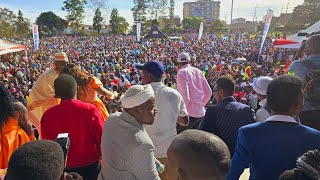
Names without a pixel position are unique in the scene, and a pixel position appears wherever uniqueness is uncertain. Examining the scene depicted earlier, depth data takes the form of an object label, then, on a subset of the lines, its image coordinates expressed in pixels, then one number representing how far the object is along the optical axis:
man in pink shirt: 2.74
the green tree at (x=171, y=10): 61.34
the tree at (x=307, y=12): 41.29
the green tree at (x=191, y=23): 59.72
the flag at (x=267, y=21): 9.96
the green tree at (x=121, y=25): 54.47
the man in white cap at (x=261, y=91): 2.10
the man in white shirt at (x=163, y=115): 2.07
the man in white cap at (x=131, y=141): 1.39
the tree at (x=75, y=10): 49.96
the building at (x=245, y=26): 67.65
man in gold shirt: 2.52
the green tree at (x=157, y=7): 59.03
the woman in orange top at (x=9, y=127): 1.69
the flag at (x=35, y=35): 13.39
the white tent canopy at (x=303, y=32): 4.64
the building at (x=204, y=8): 117.30
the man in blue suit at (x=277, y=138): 1.22
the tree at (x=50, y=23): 55.28
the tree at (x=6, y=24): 31.30
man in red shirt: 1.82
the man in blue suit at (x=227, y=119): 1.94
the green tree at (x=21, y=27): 42.51
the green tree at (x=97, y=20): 54.23
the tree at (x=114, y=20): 54.42
